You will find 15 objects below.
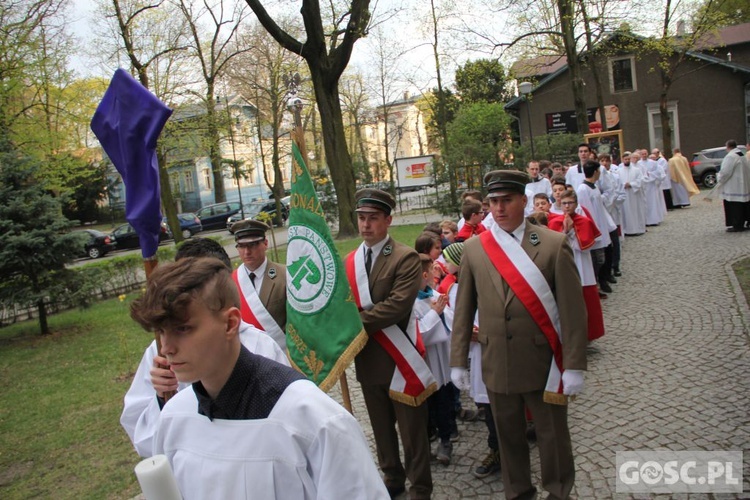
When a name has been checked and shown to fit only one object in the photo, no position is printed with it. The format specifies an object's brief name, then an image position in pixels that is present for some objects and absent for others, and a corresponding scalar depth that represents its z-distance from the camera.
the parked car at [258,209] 35.66
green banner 3.90
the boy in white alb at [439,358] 4.83
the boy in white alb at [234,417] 1.64
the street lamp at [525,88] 21.04
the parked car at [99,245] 30.08
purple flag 2.50
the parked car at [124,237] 31.61
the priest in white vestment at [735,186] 12.64
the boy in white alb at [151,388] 2.40
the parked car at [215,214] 36.22
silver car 26.80
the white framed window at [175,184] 47.70
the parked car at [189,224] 33.22
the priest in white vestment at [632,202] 14.43
